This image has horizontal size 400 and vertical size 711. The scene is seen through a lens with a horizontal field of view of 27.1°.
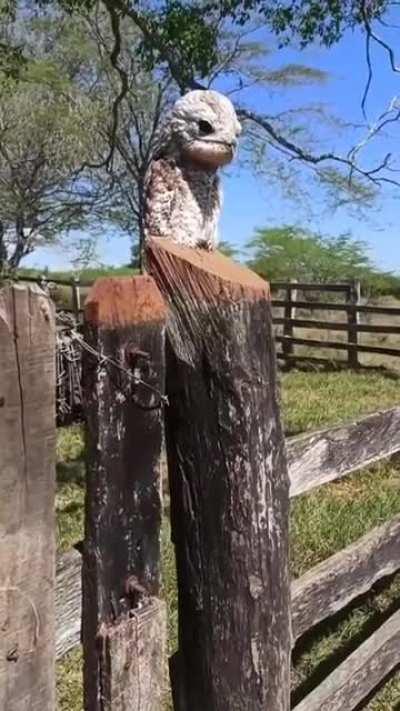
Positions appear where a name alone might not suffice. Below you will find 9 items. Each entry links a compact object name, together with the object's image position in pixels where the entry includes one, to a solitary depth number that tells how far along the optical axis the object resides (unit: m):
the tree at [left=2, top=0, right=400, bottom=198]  7.10
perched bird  1.85
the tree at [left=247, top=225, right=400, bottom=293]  24.95
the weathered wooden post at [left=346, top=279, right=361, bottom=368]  12.71
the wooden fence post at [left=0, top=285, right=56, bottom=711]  1.13
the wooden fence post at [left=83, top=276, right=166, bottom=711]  1.31
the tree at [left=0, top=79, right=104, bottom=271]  18.03
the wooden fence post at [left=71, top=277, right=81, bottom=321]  15.28
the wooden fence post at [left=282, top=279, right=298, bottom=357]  13.60
